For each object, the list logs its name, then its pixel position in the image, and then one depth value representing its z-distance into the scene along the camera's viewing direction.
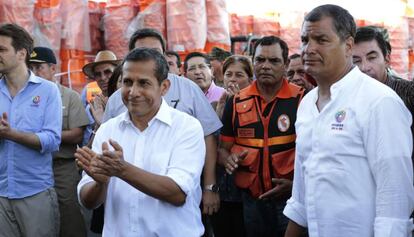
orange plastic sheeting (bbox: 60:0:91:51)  7.42
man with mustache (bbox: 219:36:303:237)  3.72
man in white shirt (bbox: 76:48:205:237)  2.63
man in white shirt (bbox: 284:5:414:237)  2.31
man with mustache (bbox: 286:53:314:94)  4.71
